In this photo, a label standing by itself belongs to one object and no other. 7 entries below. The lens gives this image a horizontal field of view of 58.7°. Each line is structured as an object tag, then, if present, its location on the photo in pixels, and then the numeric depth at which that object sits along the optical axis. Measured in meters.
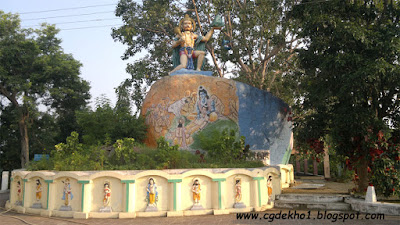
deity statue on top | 16.88
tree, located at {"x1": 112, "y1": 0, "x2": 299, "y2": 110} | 18.55
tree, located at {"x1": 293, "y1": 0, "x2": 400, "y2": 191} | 10.52
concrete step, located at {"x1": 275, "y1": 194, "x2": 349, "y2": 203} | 11.37
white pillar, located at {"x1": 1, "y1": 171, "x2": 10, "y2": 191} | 18.34
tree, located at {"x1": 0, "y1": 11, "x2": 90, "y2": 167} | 22.44
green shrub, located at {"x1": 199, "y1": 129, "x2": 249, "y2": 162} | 12.27
